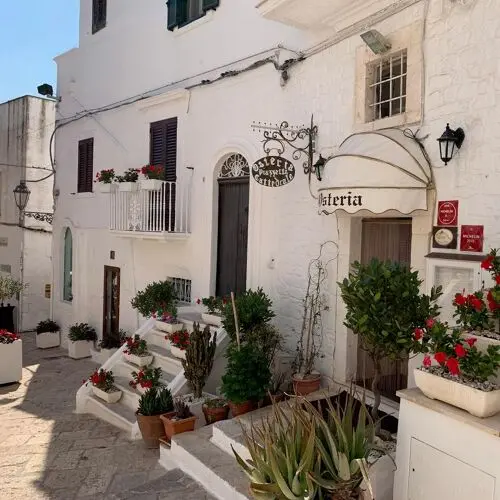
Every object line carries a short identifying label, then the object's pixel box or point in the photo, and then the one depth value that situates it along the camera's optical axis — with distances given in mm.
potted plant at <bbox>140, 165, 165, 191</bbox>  10516
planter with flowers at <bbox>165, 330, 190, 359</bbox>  8641
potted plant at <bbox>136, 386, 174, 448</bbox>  7363
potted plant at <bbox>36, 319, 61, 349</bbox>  15266
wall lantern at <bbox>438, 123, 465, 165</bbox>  5634
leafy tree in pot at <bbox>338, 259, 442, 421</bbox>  4691
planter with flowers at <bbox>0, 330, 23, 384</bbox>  11086
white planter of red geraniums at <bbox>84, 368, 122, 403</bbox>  8984
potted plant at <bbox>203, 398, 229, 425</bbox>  7121
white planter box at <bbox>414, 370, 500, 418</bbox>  3896
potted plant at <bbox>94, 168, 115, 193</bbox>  11578
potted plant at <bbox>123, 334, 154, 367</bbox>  9305
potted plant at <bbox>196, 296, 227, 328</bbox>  9051
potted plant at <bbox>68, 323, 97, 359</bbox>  13812
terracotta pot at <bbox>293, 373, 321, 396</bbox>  7258
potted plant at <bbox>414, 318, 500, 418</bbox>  3941
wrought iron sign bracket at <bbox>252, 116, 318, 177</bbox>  7898
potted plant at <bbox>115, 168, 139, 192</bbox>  10891
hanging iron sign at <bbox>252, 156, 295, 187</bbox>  7539
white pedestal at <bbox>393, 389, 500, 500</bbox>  3795
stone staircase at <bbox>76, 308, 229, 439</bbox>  8250
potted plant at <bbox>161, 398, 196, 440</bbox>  6873
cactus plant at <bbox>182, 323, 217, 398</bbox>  7703
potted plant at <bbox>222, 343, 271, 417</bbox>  6716
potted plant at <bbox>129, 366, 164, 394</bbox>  8297
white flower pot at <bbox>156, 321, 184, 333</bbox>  9555
